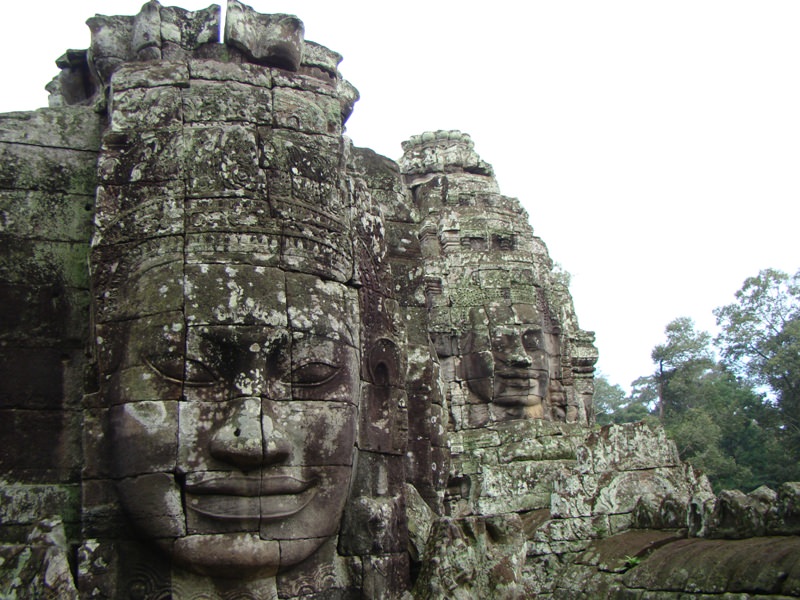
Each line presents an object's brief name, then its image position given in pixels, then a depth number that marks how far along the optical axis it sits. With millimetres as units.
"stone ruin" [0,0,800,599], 4938
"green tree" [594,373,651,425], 54281
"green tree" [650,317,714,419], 48062
